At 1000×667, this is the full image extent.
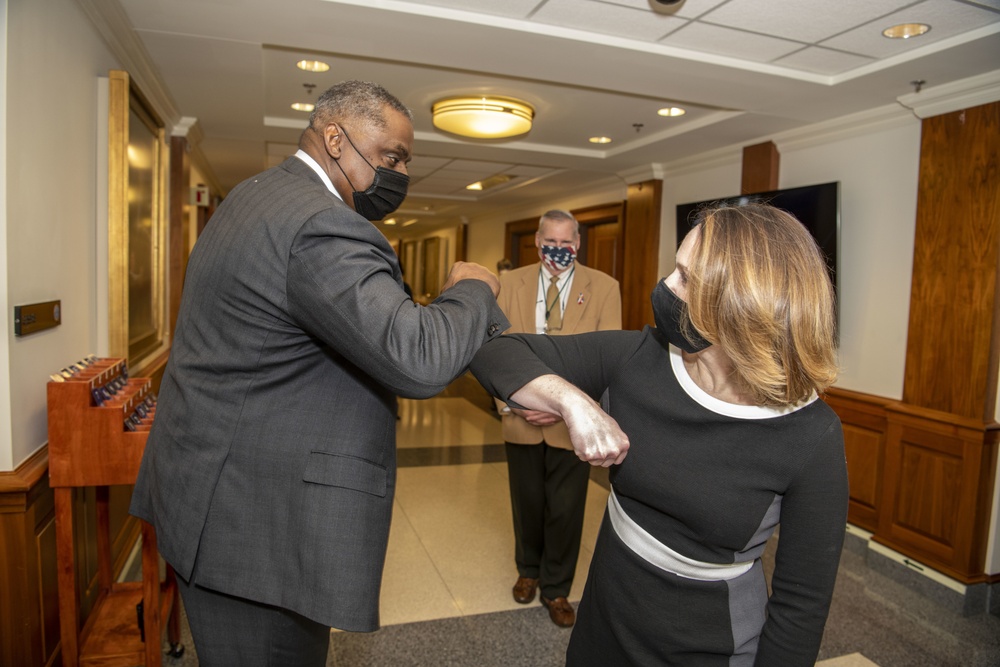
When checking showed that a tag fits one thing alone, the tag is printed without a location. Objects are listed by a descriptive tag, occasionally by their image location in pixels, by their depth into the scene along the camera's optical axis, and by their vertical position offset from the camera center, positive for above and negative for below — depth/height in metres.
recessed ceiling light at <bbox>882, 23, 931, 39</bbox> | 2.87 +1.22
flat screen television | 4.23 +0.62
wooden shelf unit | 2.05 -0.61
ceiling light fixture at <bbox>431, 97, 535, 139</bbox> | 4.46 +1.19
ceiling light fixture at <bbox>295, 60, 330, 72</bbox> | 3.79 +1.26
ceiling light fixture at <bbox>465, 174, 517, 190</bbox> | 7.78 +1.34
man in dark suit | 1.07 -0.23
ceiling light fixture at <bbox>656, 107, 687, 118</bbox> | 4.49 +1.28
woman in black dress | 1.10 -0.27
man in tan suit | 2.98 -0.70
